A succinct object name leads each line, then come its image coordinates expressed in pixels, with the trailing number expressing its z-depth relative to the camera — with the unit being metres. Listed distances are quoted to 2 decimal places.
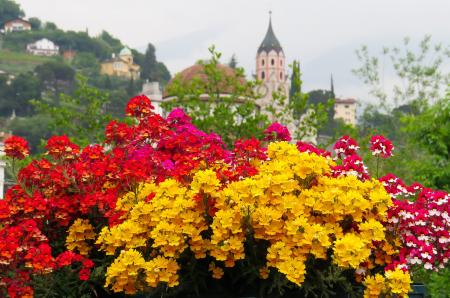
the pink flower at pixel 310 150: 5.37
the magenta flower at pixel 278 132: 5.94
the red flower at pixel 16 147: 5.25
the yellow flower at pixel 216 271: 4.19
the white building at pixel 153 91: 50.30
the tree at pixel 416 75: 22.33
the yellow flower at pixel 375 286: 4.09
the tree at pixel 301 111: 13.51
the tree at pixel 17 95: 102.75
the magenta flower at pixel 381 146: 5.38
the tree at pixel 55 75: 114.94
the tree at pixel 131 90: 99.06
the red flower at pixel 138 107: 6.00
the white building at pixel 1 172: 9.51
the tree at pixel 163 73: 131.95
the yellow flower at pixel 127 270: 4.07
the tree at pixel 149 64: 134.25
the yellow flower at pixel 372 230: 4.15
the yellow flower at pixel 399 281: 4.00
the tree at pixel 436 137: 9.89
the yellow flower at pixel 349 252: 3.90
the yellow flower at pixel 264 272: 4.06
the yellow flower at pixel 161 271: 4.05
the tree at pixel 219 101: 13.36
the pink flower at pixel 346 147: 5.47
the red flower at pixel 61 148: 5.25
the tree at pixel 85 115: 15.43
